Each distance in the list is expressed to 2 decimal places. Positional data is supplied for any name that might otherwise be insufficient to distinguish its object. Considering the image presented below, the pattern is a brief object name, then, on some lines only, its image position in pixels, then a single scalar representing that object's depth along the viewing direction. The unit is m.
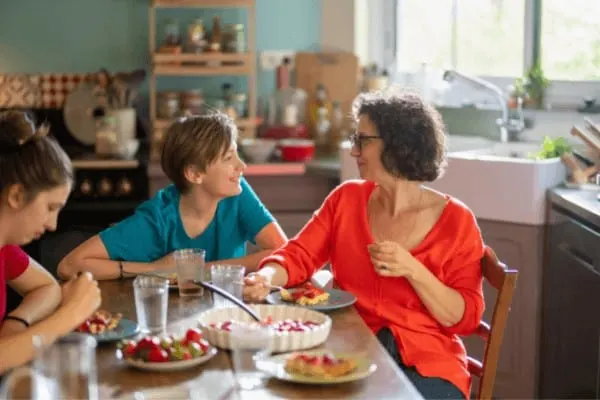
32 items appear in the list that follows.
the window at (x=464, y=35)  4.43
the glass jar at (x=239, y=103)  4.57
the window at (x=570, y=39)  4.19
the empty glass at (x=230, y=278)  2.37
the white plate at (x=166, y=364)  1.94
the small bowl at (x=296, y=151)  4.23
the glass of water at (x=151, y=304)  2.17
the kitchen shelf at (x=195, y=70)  4.48
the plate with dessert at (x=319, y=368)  1.88
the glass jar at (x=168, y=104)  4.55
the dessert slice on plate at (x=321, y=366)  1.89
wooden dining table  1.84
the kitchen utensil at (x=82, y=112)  4.57
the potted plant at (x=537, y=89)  4.18
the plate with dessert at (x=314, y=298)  2.38
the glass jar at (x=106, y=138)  4.34
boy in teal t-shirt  2.78
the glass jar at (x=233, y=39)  4.54
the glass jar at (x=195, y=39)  4.52
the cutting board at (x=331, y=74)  4.62
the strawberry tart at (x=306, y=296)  2.39
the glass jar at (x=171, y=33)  4.56
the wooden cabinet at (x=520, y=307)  3.66
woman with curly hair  2.42
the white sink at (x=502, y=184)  3.62
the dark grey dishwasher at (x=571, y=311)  3.30
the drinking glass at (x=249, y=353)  1.86
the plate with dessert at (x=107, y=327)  2.12
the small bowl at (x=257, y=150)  4.21
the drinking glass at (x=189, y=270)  2.44
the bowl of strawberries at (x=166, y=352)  1.95
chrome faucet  4.11
